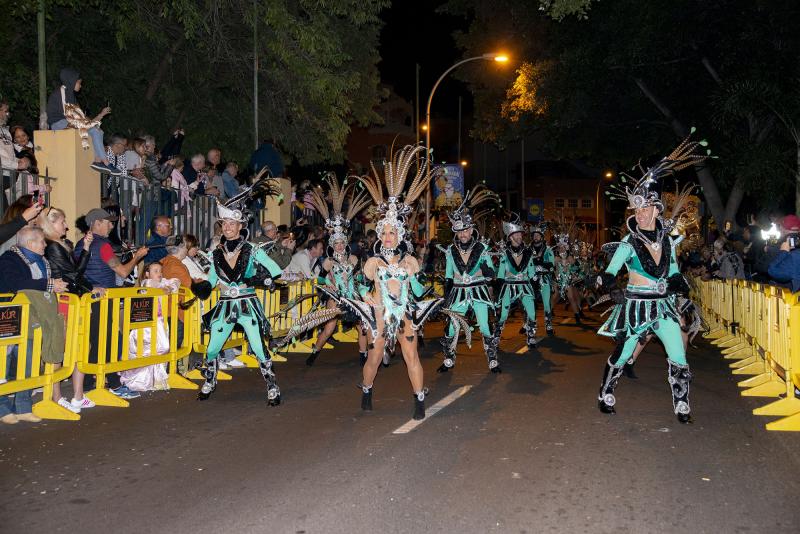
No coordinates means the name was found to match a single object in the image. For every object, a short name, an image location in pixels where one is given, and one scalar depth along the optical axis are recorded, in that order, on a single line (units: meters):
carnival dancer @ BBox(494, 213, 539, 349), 14.80
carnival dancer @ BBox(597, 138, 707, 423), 8.37
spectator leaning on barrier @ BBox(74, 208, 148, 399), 9.82
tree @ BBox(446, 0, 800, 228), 23.94
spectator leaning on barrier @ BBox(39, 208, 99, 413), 9.08
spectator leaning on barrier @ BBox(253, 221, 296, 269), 11.99
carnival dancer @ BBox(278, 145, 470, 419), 8.62
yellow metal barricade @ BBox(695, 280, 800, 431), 8.73
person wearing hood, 13.08
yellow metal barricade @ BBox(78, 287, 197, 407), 9.30
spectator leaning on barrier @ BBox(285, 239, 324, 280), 15.52
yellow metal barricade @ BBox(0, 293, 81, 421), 8.10
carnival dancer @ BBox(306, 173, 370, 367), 12.14
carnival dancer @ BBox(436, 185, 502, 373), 11.84
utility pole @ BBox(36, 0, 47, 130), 13.44
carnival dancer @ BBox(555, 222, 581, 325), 20.14
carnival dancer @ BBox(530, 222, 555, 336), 17.03
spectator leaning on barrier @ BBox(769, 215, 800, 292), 9.71
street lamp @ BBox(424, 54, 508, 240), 26.30
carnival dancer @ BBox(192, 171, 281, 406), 9.38
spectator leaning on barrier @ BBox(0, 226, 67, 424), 8.38
